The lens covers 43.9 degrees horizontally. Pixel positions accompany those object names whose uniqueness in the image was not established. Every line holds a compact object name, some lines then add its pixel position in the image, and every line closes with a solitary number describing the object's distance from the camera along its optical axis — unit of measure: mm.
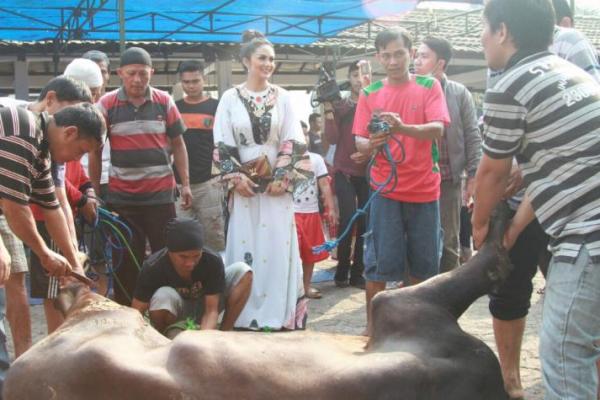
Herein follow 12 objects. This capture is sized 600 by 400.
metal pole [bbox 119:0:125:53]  6770
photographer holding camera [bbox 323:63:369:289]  7195
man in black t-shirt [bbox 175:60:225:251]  6430
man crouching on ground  4465
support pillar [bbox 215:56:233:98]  14547
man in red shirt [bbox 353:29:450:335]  4887
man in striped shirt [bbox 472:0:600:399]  2664
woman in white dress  5238
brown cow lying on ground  2436
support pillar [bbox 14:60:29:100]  13883
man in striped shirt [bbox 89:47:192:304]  5418
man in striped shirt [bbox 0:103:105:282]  3398
